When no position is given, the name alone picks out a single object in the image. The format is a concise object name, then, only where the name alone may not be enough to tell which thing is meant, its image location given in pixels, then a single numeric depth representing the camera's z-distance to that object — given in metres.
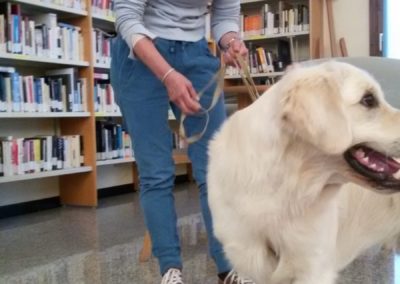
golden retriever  1.02
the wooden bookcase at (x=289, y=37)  4.91
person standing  1.57
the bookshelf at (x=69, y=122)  3.45
